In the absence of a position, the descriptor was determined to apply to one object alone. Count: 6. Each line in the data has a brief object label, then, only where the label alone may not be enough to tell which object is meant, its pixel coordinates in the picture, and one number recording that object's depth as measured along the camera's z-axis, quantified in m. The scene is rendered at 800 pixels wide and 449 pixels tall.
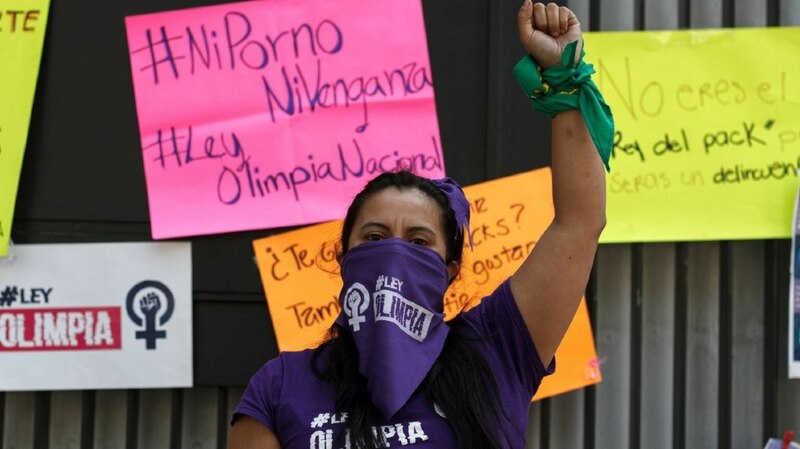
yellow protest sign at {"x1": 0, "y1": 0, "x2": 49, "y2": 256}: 6.01
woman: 3.35
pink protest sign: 6.01
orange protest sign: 5.98
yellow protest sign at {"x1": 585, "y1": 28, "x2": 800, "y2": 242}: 6.00
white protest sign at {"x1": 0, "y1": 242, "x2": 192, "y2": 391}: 6.04
